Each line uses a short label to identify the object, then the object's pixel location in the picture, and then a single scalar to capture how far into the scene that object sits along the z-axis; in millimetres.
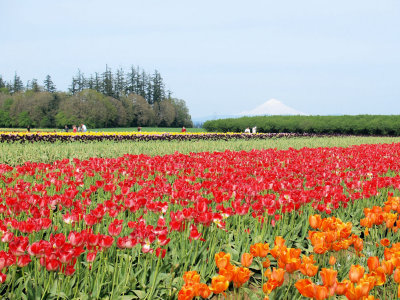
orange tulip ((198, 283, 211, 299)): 2098
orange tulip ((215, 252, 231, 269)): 2273
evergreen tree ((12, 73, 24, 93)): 94919
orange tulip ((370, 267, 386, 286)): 2355
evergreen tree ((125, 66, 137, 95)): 78062
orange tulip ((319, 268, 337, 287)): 2087
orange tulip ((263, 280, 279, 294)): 2238
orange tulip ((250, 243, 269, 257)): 2613
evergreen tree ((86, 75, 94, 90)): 77750
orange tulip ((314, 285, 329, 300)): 2025
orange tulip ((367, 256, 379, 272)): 2438
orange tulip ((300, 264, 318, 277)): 2328
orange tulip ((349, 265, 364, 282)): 2236
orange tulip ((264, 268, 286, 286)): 2254
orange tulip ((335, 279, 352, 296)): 2104
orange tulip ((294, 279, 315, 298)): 2057
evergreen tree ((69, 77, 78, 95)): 79269
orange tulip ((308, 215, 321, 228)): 3267
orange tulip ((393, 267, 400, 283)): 2297
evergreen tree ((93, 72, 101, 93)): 76562
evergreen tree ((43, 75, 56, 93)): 83062
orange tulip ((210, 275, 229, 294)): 2094
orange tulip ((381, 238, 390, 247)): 3134
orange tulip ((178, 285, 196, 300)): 2049
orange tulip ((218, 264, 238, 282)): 2168
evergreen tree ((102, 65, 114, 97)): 74812
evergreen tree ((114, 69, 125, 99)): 76375
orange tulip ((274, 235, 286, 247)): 2615
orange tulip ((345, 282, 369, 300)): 2012
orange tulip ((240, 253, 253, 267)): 2471
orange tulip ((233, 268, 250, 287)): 2211
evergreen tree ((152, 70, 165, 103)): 76875
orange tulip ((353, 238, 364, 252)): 3002
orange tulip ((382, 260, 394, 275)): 2422
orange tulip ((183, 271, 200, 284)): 2141
